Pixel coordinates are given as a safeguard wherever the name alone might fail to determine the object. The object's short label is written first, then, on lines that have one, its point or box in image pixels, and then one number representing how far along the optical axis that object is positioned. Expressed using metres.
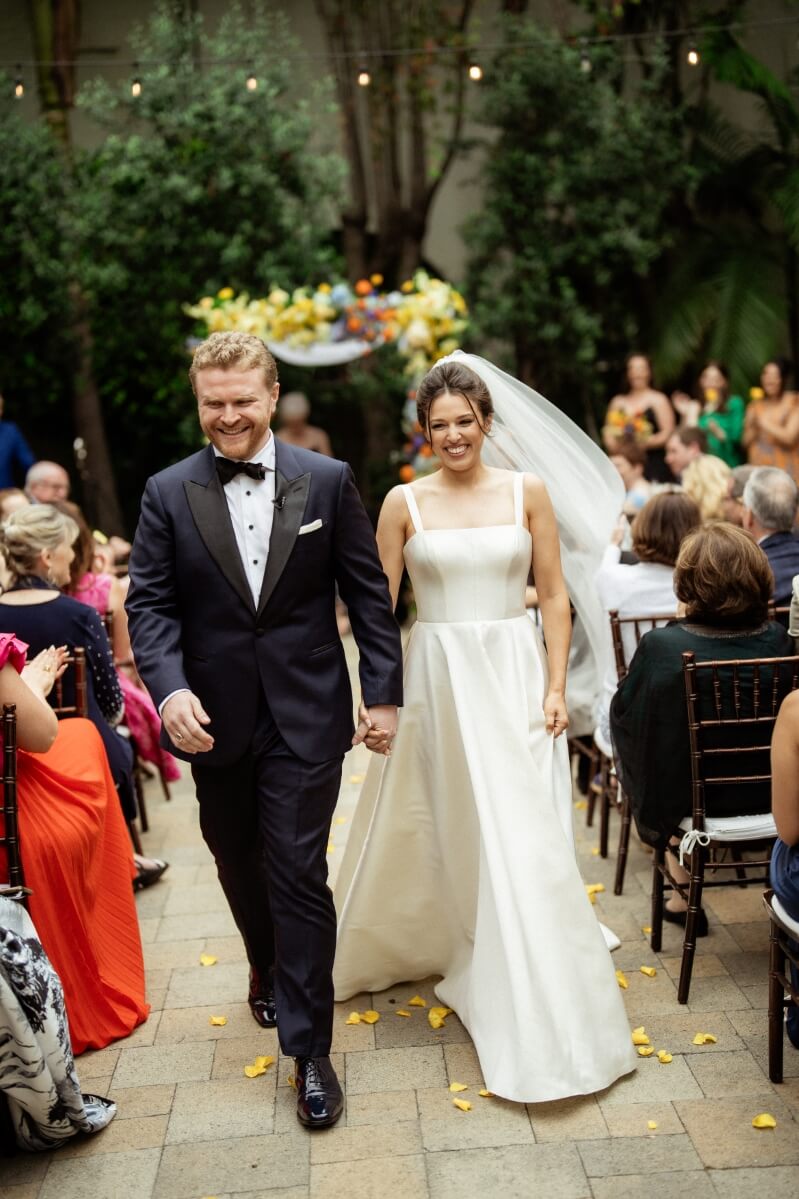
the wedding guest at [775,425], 8.57
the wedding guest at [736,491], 5.03
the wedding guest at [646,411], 9.02
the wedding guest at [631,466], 6.80
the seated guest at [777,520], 4.39
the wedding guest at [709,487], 5.79
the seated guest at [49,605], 4.21
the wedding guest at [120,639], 4.79
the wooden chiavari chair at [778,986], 3.04
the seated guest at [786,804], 2.72
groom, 2.97
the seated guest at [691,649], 3.51
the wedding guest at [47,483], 6.91
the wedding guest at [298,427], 9.08
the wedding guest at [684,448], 7.53
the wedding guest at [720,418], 9.10
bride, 3.11
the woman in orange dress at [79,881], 3.39
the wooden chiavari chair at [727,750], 3.48
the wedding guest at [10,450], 8.76
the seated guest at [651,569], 4.46
